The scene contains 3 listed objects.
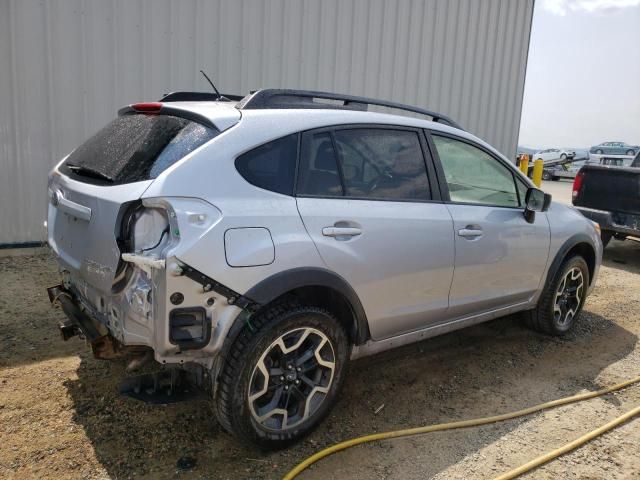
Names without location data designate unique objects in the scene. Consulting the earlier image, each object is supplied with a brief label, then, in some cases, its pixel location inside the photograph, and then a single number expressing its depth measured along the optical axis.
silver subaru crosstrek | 2.34
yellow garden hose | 2.67
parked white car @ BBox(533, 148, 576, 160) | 27.84
